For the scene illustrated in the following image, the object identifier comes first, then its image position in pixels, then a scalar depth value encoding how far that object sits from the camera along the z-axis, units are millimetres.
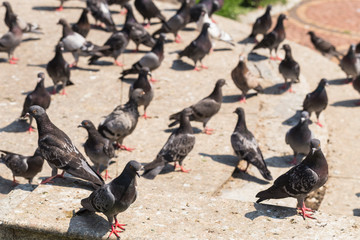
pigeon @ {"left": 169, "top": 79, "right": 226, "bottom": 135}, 10445
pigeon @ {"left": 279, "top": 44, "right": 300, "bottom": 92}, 12555
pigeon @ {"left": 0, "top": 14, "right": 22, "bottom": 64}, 13016
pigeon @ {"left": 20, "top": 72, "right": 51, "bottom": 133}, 10195
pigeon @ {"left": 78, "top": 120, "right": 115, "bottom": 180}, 8672
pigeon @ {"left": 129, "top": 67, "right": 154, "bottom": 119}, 10961
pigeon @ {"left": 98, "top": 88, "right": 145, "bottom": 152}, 9414
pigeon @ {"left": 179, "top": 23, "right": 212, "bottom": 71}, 13359
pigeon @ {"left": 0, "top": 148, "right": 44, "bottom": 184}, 8289
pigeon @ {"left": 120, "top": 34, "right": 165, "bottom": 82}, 12562
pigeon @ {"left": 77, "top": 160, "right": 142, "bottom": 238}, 5934
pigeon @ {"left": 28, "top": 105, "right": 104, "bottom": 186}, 7242
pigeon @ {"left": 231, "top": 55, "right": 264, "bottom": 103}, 12016
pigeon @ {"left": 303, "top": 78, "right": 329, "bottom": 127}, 11297
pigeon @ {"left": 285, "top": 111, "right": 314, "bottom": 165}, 9648
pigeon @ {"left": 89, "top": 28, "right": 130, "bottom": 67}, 13406
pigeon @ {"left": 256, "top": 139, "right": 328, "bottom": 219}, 6832
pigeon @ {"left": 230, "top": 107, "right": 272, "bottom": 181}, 9188
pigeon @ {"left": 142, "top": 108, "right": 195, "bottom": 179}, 8906
